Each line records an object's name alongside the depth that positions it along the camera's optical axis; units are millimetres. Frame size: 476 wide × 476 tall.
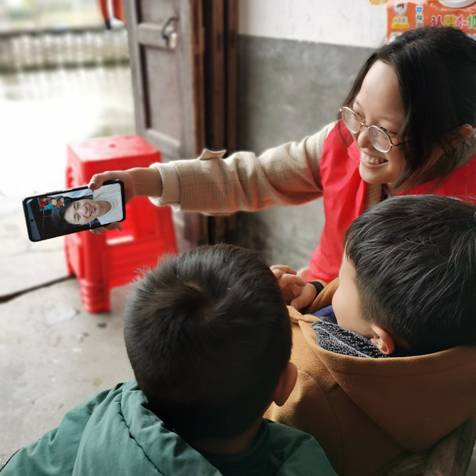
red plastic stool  2135
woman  1064
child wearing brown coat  783
